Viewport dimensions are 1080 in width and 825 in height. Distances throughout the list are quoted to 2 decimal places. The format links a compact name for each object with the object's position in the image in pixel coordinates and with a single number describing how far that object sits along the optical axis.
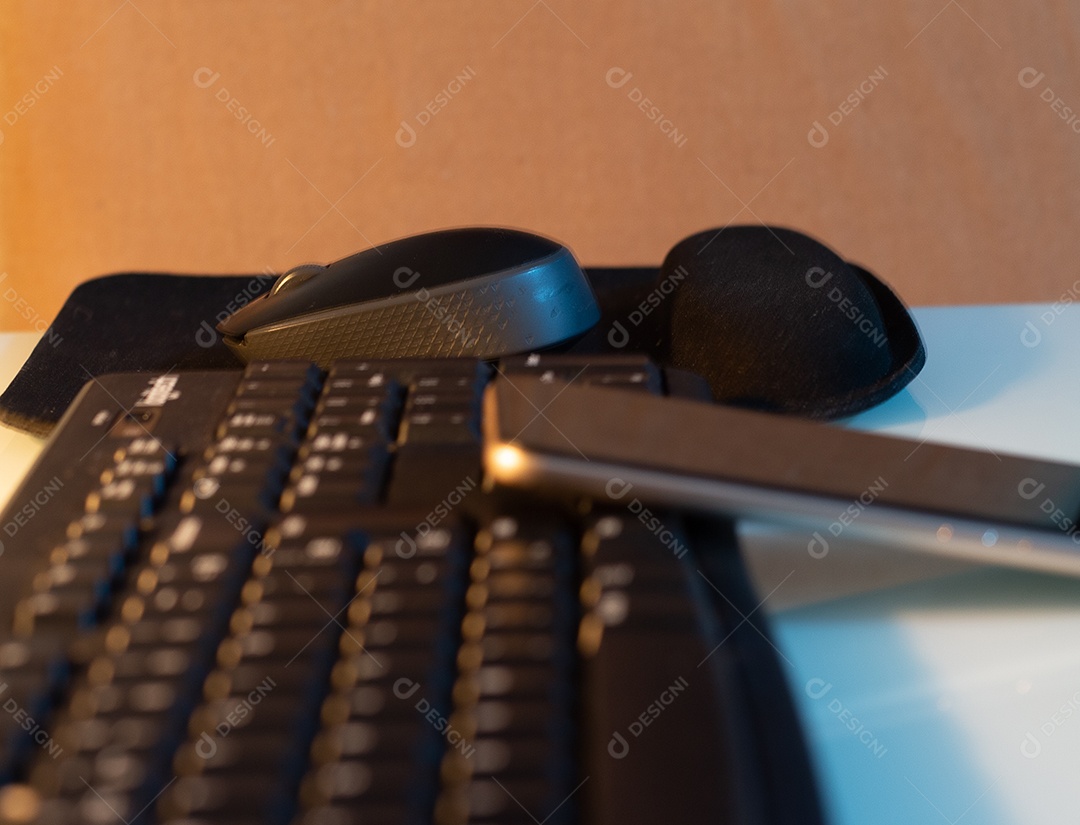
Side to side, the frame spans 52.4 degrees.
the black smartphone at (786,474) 0.36
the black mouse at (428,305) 0.54
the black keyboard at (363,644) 0.28
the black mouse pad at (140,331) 0.57
